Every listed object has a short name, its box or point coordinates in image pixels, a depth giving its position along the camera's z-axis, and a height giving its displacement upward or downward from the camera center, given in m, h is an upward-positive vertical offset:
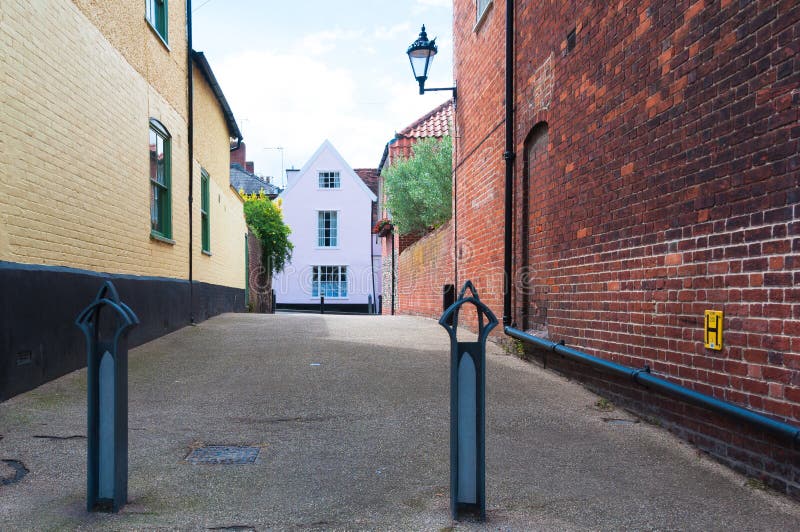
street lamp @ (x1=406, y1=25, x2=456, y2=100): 10.99 +4.04
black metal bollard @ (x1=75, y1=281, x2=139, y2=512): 2.89 -0.56
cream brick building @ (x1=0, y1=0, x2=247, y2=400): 5.09 +1.23
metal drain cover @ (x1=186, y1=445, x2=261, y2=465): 3.79 -1.06
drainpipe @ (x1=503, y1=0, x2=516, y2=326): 7.98 +1.62
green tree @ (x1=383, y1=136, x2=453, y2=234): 16.47 +2.69
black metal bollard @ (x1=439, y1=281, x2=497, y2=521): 2.91 -0.65
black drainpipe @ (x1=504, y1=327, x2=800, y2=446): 3.17 -0.70
